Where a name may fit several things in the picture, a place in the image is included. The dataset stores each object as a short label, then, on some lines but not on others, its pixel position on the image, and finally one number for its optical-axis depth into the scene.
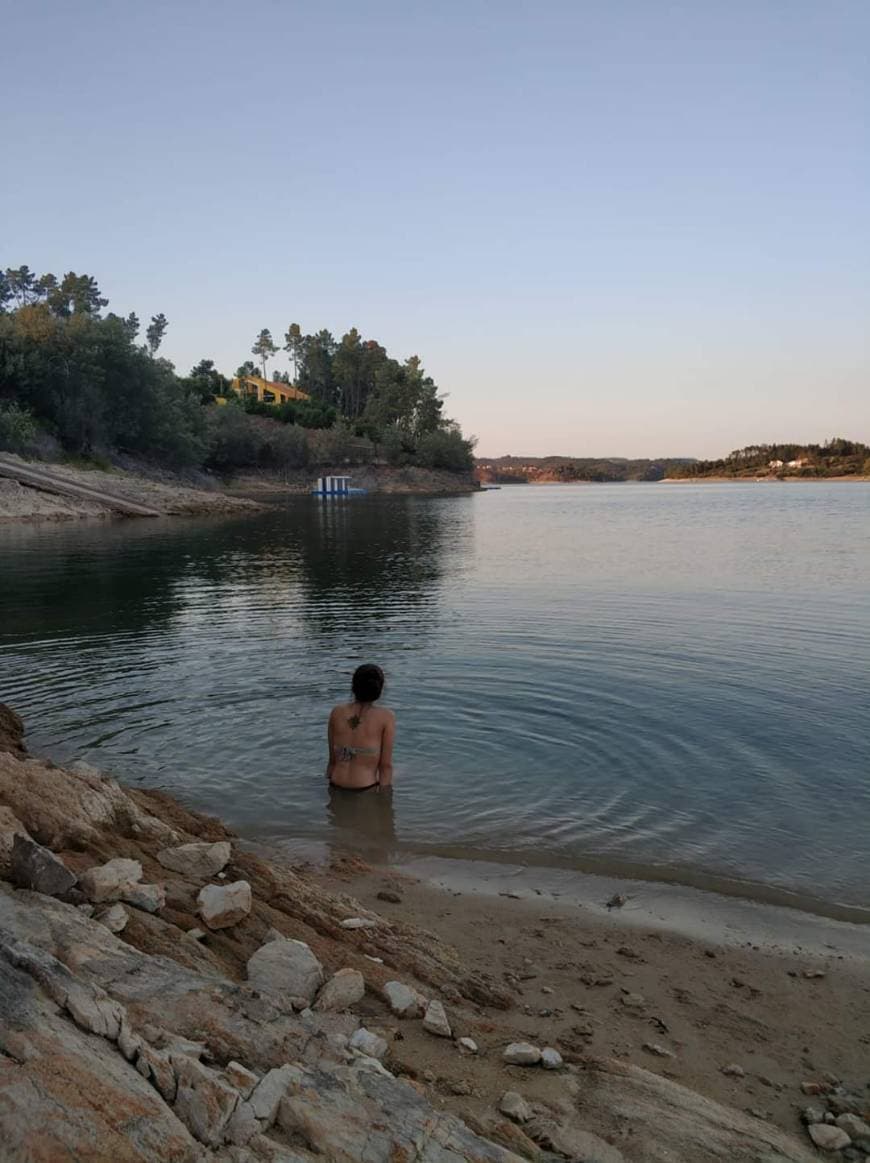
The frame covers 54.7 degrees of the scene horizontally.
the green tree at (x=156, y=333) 164.25
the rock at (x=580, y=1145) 3.82
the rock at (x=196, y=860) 6.10
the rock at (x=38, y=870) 4.87
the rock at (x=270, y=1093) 3.43
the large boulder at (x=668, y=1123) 3.96
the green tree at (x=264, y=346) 194.38
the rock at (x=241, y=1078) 3.53
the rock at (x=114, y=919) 4.76
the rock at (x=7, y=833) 4.97
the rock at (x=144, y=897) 5.20
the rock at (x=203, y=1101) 3.24
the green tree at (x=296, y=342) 189.88
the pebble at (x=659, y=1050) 4.96
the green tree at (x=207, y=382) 139.88
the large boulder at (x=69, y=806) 5.86
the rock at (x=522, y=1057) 4.54
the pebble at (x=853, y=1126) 4.25
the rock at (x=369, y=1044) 4.25
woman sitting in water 10.08
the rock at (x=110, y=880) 5.05
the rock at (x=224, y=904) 5.29
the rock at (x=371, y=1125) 3.38
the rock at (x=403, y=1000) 4.85
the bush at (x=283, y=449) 128.50
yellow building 169.50
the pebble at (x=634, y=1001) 5.60
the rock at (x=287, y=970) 4.74
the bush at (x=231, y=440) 116.25
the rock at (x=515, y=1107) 3.98
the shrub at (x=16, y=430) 67.88
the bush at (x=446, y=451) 153.25
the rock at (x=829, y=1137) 4.14
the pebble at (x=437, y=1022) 4.67
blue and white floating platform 118.62
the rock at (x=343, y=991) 4.70
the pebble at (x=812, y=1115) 4.38
